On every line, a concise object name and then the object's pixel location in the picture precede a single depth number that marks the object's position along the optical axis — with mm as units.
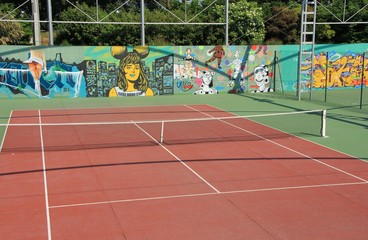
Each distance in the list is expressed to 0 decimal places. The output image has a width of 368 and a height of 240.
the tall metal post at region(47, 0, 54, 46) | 26531
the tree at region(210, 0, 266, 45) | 51875
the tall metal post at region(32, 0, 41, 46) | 27391
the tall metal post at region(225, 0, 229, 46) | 29003
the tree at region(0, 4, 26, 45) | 47969
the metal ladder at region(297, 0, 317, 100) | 24422
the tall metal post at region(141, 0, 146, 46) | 27931
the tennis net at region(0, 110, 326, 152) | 14258
